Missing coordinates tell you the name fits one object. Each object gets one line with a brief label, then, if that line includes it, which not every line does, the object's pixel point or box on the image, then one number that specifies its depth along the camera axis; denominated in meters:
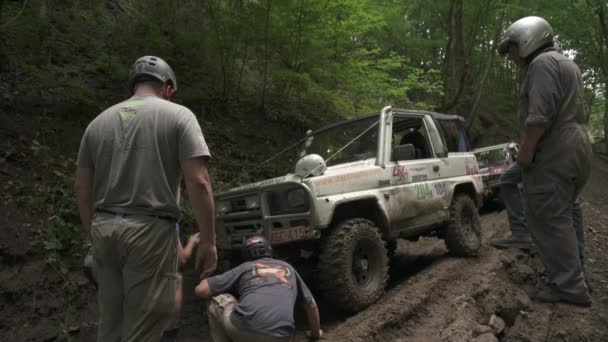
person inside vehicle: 5.90
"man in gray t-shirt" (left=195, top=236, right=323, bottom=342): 2.66
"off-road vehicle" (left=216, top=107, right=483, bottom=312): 3.89
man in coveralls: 3.30
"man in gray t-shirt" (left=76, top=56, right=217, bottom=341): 2.13
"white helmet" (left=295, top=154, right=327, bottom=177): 4.11
